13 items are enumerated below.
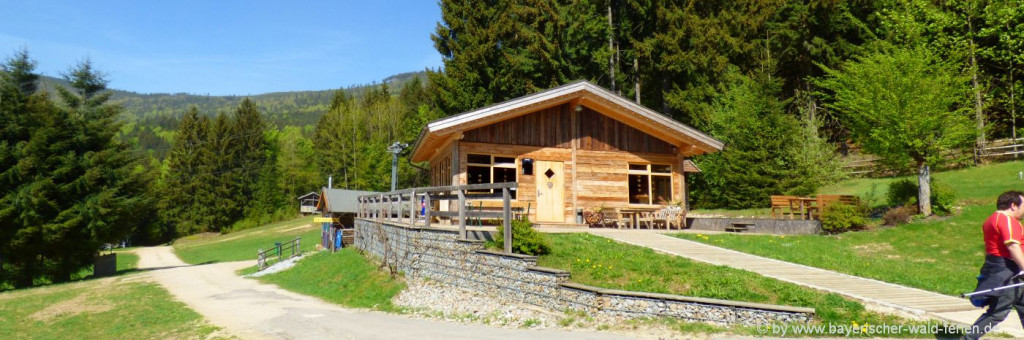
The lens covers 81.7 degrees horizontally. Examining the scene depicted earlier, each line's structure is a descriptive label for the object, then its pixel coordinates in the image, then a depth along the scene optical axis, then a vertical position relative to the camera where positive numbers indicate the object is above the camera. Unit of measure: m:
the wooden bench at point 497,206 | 18.57 -0.43
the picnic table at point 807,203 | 20.05 -0.58
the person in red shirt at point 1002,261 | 6.09 -0.82
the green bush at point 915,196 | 20.27 -0.39
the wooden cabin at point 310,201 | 55.66 -0.51
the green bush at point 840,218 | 19.23 -1.04
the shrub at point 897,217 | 19.70 -1.05
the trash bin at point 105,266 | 30.66 -3.45
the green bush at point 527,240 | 11.66 -0.95
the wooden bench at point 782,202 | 20.87 -0.52
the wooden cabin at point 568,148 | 18.92 +1.46
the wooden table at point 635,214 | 19.38 -0.80
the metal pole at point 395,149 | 29.36 +2.25
